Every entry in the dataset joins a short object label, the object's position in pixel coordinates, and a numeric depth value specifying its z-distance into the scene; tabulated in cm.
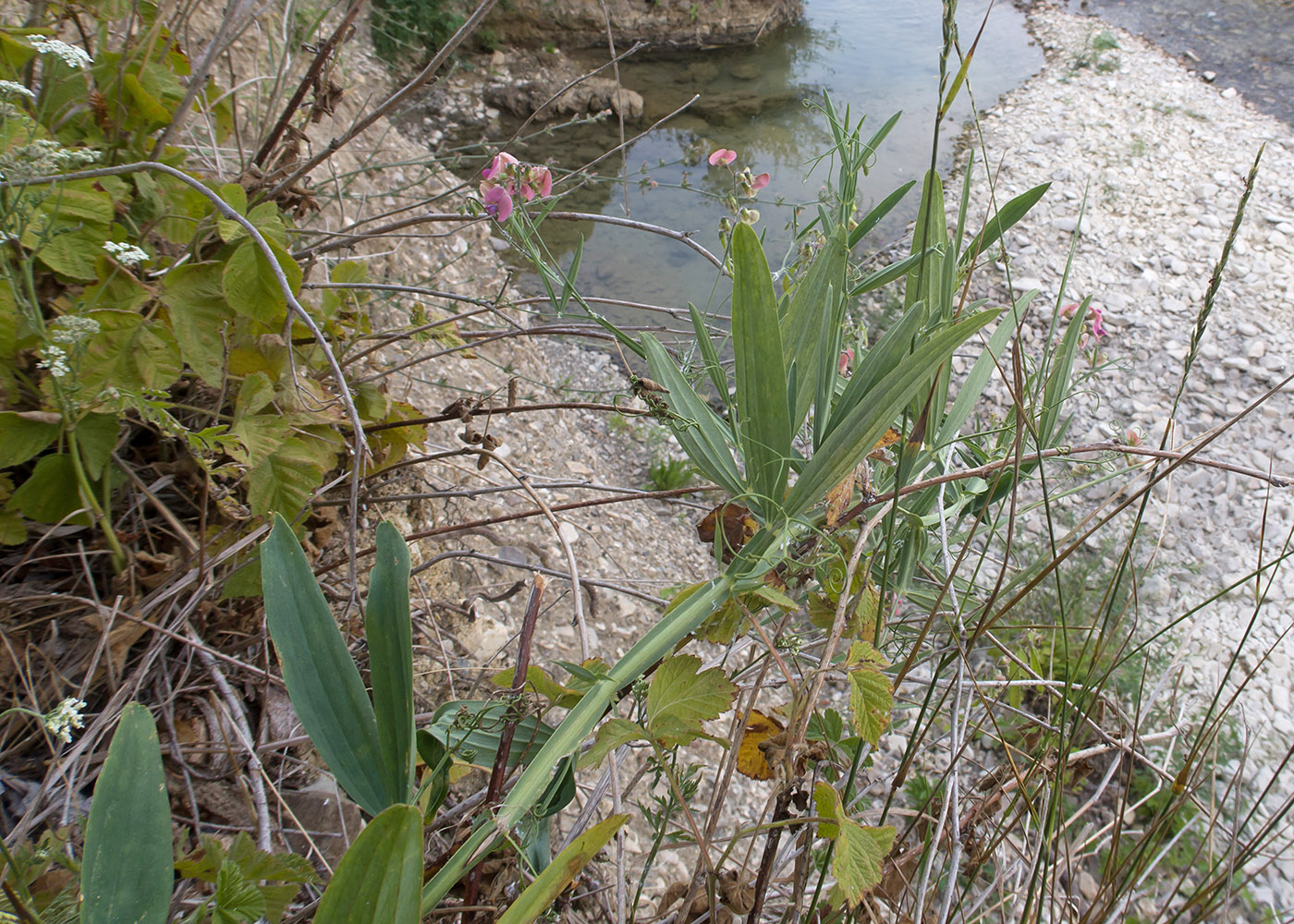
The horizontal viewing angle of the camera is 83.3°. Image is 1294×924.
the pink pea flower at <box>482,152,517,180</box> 104
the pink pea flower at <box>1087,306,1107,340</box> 135
